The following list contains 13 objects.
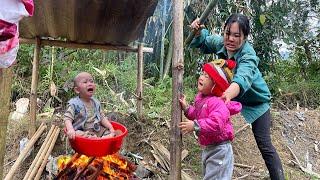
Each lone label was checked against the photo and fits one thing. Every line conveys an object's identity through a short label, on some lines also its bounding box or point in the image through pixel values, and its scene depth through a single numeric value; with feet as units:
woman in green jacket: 10.27
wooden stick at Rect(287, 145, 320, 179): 15.76
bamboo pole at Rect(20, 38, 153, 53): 16.53
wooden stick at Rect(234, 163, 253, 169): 15.97
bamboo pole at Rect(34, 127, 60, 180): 13.59
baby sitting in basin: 12.66
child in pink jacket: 9.47
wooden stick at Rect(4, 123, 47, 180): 12.01
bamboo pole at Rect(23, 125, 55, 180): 13.36
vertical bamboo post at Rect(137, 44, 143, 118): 17.94
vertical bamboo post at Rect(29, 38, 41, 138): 16.06
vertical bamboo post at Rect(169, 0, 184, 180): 9.36
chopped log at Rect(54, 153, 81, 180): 13.07
